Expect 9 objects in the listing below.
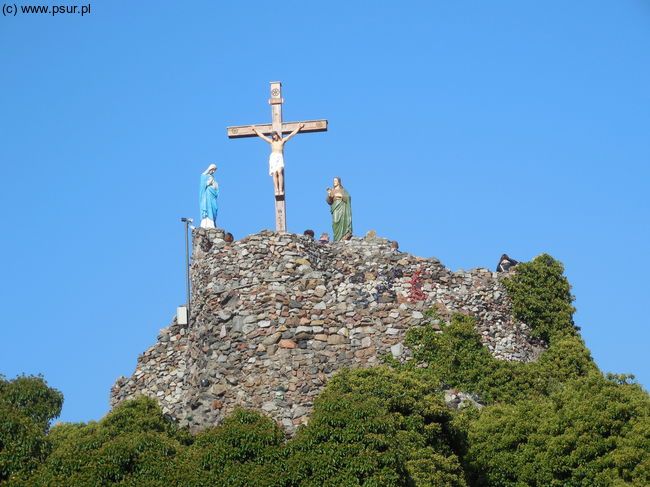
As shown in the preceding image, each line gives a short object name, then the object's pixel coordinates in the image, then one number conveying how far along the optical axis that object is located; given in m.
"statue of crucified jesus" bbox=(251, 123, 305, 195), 56.44
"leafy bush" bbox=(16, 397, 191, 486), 43.19
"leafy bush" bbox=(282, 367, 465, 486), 42.28
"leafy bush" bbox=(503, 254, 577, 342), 54.56
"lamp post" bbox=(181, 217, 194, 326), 55.31
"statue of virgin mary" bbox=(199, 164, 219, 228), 55.84
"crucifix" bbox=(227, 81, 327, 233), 56.44
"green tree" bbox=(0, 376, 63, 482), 44.19
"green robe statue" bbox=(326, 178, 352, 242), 56.66
